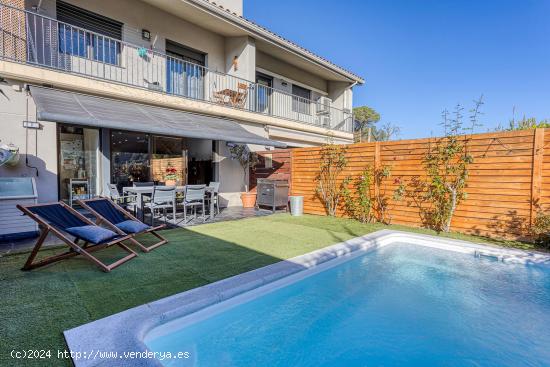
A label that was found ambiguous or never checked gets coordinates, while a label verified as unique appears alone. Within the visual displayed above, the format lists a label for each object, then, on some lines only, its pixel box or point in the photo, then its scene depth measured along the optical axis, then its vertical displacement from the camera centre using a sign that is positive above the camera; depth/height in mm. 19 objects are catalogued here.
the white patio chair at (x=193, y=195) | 11227 -806
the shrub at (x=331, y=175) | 13125 +16
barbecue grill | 14508 -915
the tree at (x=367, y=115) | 53881 +11536
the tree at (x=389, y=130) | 32656 +5267
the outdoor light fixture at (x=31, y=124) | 9617 +1624
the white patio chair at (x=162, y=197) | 10211 -836
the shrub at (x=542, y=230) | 8234 -1505
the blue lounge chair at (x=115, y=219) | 6902 -1142
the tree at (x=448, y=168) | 9867 +299
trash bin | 13930 -1436
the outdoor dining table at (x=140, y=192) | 10117 -664
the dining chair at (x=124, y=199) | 10633 -1003
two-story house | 9594 +3478
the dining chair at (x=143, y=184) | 11809 -418
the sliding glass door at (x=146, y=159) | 12703 +722
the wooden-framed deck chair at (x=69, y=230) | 5422 -1142
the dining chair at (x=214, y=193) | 12219 -818
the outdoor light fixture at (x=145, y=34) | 13873 +6678
